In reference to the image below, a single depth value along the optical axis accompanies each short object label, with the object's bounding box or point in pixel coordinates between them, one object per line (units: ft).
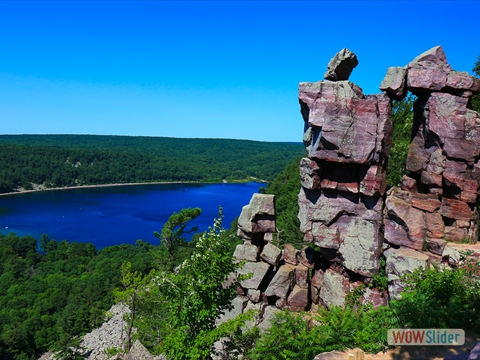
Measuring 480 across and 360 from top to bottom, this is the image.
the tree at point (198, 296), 34.17
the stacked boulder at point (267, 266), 53.52
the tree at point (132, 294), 65.31
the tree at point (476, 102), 69.61
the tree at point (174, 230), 93.81
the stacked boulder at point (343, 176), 48.62
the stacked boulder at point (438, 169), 46.32
